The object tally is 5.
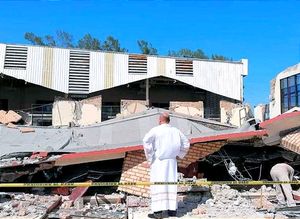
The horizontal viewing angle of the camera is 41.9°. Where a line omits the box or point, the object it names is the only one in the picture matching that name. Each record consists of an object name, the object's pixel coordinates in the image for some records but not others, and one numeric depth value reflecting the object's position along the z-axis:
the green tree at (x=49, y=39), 53.75
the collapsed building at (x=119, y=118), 8.82
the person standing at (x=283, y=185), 7.46
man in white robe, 6.30
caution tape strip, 6.05
